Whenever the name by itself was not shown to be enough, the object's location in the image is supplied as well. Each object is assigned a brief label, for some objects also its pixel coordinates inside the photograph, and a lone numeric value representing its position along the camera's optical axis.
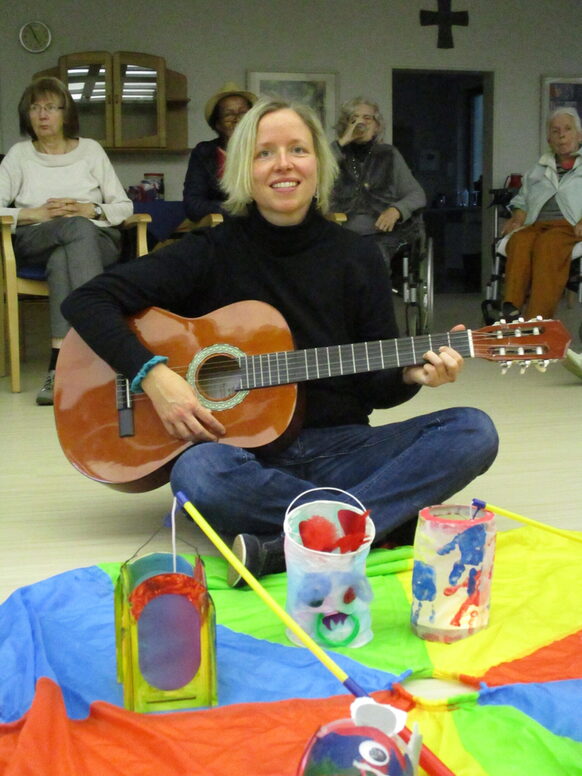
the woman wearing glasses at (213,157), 4.14
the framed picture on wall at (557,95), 7.50
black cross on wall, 6.85
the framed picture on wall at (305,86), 6.82
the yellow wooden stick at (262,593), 1.06
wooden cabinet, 6.34
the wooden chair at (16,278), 3.58
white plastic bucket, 1.30
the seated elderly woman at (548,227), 4.61
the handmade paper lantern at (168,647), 1.15
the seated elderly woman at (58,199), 3.58
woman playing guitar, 1.69
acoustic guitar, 1.75
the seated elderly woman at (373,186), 4.65
